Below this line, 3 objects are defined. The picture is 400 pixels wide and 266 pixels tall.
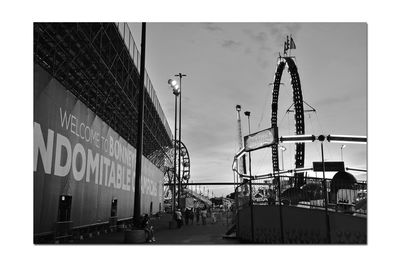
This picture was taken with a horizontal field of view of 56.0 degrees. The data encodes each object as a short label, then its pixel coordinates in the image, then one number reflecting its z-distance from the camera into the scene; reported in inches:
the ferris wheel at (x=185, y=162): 2959.9
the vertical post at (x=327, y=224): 457.9
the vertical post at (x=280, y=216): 516.5
